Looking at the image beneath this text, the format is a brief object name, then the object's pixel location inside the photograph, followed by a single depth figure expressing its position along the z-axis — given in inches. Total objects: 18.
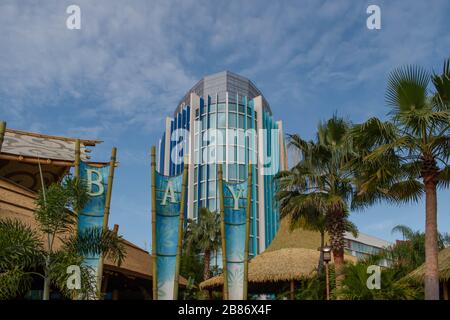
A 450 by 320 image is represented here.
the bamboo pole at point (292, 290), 966.2
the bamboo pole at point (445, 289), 790.3
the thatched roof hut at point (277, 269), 994.1
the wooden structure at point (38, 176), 707.7
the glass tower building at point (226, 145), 2409.1
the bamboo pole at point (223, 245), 676.7
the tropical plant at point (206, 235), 1384.1
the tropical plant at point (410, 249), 1284.4
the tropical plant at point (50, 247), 488.1
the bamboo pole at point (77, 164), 615.0
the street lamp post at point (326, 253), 695.1
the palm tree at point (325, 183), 761.0
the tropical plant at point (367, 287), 619.2
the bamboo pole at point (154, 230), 642.5
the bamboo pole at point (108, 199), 588.0
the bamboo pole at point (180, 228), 647.8
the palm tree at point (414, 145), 526.3
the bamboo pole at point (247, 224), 681.6
